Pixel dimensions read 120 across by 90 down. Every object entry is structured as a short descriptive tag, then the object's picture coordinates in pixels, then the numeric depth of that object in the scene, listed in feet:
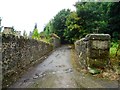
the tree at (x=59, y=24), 67.26
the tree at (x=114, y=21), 21.19
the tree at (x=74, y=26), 42.18
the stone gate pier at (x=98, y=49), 12.55
